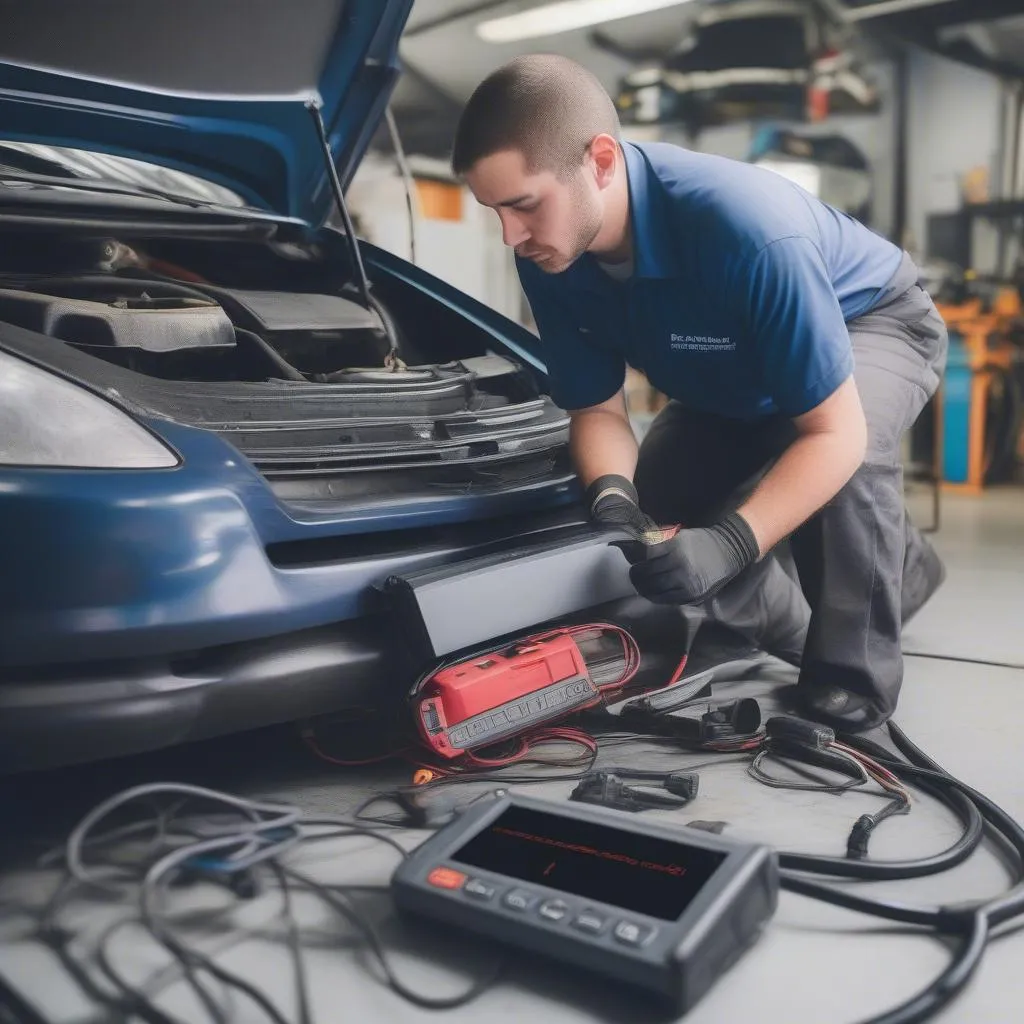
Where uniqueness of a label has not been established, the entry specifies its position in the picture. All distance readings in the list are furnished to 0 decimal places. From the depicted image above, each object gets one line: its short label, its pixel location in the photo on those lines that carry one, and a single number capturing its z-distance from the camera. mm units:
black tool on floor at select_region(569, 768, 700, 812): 1304
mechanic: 1426
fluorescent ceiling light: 6438
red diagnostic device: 1339
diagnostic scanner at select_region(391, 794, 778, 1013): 879
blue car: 1130
